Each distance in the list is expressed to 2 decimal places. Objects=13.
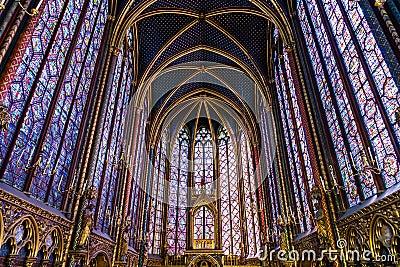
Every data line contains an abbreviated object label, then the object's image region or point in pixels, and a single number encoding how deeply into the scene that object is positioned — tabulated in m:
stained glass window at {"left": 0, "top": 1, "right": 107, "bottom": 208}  7.51
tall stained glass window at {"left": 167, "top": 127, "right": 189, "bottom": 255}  25.31
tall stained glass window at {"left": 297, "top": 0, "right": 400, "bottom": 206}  7.68
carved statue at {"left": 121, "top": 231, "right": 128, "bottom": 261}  14.78
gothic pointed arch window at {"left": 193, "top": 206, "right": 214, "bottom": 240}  26.05
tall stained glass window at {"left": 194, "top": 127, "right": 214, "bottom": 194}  28.95
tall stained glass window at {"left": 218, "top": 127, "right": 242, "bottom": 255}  25.52
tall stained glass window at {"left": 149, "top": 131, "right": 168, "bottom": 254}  23.70
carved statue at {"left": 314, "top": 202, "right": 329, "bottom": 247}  9.92
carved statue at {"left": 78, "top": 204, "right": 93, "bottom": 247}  9.95
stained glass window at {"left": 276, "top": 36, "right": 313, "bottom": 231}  13.08
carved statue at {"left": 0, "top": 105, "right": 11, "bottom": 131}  5.74
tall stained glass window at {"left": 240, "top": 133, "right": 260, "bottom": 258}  23.14
